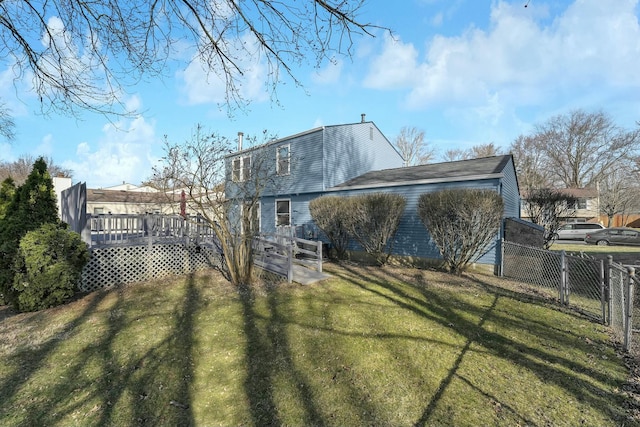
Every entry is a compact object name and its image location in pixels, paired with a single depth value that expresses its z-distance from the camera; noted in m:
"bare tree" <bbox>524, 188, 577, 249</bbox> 12.70
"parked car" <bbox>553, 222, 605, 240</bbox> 20.04
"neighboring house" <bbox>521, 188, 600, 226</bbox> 31.18
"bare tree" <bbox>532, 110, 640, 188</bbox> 30.36
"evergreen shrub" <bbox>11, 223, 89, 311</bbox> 5.56
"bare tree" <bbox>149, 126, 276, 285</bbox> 7.18
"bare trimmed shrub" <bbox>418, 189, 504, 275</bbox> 8.09
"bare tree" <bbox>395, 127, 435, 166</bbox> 36.38
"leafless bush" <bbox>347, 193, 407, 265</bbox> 9.66
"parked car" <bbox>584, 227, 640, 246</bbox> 17.80
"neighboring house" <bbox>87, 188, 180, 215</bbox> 25.61
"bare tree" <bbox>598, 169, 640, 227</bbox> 32.53
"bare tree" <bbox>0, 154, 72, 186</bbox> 37.88
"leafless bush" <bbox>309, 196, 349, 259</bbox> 10.62
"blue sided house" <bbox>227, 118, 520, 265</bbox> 10.30
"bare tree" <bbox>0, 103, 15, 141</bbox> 7.91
